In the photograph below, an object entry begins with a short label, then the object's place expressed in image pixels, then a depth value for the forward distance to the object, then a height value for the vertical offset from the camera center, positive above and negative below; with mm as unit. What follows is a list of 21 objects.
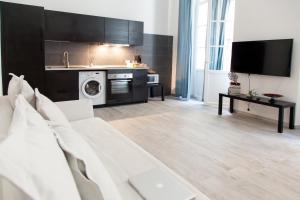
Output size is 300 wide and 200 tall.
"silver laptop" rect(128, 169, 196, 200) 1185 -584
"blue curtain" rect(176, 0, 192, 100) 6246 +536
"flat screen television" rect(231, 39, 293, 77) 4074 +280
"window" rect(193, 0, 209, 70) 6281 +1060
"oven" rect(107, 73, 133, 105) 5367 -398
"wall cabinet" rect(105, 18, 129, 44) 5418 +861
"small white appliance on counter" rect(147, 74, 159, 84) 6205 -187
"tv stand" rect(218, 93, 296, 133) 3805 -486
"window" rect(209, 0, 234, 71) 5488 +858
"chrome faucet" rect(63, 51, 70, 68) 5316 +208
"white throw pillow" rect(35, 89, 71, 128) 1385 -247
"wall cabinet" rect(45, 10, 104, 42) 4746 +838
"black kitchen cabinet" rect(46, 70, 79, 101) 4742 -318
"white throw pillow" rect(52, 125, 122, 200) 795 -350
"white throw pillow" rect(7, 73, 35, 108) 1686 -161
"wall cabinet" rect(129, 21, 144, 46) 5758 +874
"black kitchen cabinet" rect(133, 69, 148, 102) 5735 -346
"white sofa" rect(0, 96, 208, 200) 1206 -563
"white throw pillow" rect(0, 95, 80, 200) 563 -247
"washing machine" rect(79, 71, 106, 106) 5055 -349
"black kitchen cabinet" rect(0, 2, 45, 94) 4184 +442
